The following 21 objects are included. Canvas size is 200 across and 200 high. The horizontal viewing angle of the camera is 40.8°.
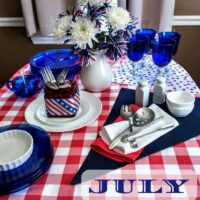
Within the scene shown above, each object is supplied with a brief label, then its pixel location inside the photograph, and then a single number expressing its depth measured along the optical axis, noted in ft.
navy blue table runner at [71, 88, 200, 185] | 2.32
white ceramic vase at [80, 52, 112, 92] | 3.35
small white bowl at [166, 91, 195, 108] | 2.80
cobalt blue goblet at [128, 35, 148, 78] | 3.62
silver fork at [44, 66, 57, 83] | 3.22
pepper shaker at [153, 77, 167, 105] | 3.02
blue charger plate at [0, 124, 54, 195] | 2.11
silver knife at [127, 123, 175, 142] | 2.50
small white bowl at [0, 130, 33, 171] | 2.22
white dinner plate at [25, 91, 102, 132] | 2.83
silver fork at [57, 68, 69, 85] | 2.83
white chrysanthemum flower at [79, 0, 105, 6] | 2.92
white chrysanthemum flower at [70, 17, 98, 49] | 2.82
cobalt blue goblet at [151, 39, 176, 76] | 3.54
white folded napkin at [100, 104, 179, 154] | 2.41
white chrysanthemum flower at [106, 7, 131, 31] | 2.91
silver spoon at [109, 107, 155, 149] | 2.68
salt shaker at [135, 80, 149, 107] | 2.99
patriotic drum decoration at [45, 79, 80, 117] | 2.77
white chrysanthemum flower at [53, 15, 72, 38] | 2.95
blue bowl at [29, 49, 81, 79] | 3.56
